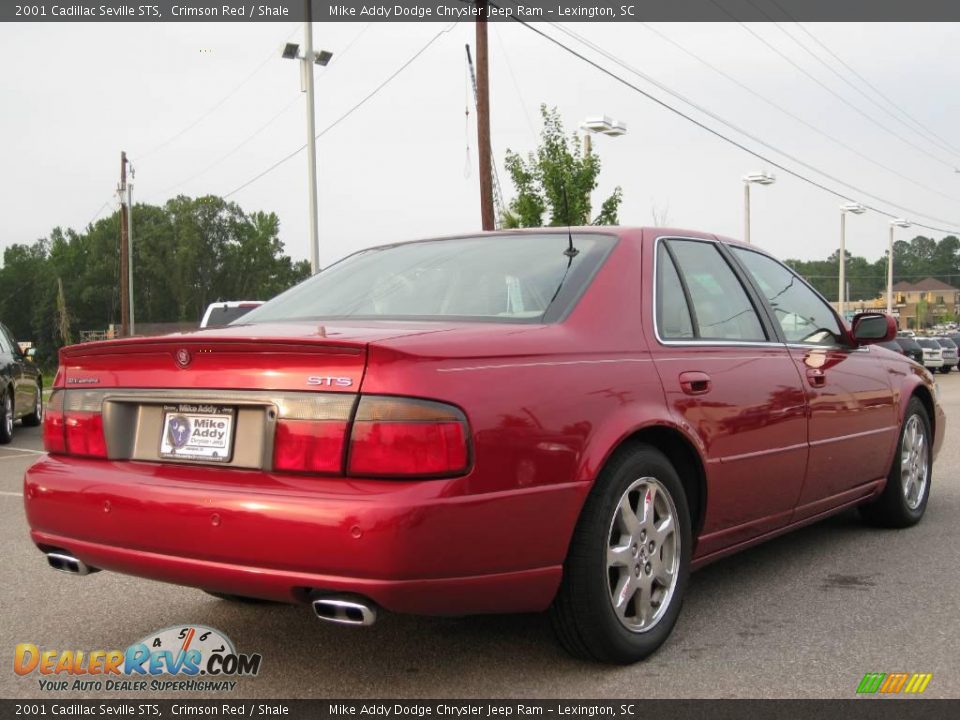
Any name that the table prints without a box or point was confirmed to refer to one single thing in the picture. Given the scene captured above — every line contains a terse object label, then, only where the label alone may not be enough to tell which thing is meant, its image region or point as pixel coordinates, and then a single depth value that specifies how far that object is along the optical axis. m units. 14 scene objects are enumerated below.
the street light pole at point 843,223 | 40.91
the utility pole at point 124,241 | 44.66
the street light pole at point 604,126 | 21.19
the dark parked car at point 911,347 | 37.44
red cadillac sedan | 2.92
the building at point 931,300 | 158.68
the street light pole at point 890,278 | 53.91
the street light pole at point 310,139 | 20.28
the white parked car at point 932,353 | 40.90
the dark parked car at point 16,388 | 13.05
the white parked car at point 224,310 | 14.16
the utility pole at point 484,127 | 18.69
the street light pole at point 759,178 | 28.97
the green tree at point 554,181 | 22.03
